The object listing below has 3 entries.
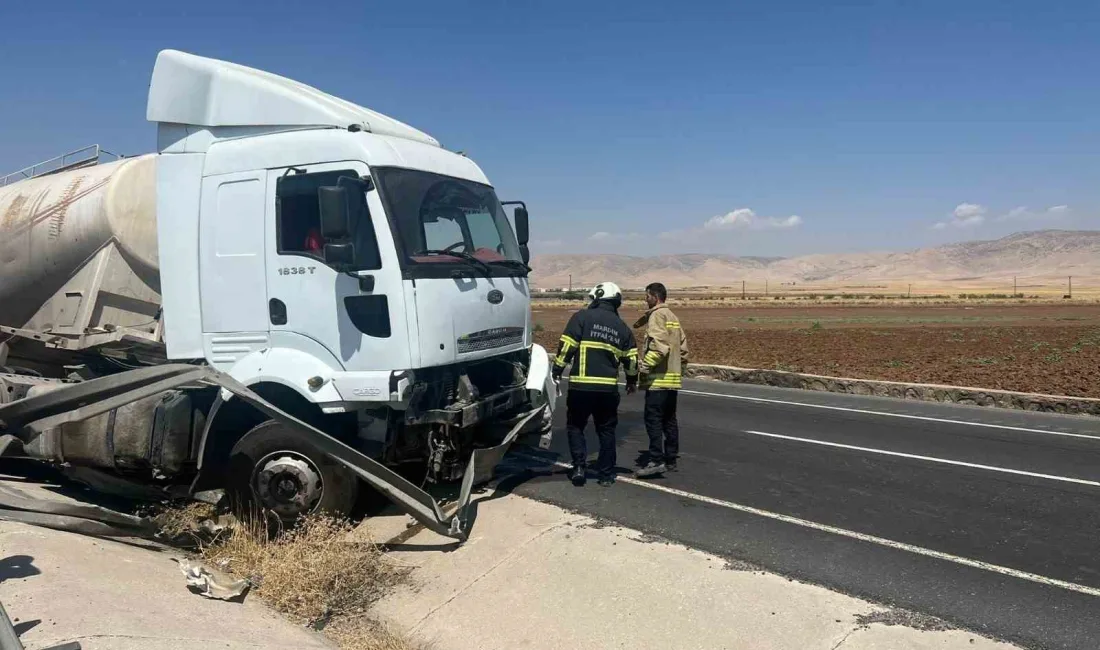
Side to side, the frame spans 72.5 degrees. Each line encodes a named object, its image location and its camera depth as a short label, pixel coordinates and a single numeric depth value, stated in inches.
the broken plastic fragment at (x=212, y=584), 185.3
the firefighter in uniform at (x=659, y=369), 281.6
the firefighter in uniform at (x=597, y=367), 265.9
